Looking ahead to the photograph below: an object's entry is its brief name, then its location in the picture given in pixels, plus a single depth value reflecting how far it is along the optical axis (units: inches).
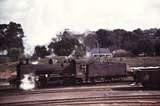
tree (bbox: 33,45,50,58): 3097.4
